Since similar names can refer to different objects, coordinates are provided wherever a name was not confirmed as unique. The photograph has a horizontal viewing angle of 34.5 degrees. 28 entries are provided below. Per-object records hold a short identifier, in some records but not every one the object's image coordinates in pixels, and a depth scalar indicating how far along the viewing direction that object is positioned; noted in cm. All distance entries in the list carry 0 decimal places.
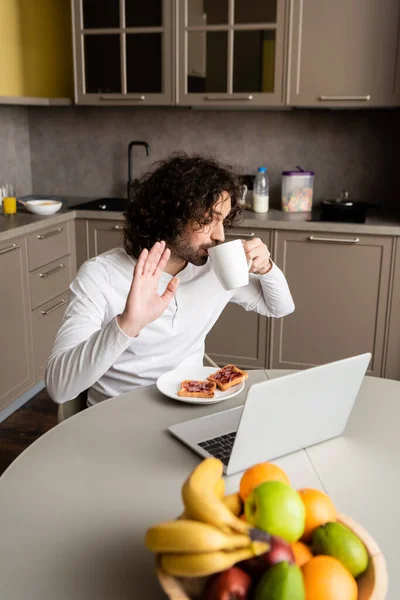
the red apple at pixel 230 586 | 65
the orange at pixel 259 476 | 82
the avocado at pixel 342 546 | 72
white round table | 85
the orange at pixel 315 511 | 77
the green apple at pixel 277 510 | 71
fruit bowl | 68
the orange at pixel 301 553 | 72
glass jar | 350
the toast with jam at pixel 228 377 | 139
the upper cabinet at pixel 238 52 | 314
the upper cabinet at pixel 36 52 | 350
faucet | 374
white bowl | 332
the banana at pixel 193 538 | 64
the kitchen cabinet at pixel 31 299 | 292
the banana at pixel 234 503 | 77
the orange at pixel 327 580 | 68
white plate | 133
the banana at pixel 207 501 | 67
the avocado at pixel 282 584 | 63
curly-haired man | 159
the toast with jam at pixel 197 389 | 135
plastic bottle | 348
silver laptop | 103
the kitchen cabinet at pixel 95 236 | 349
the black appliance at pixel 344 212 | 322
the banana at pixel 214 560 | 64
